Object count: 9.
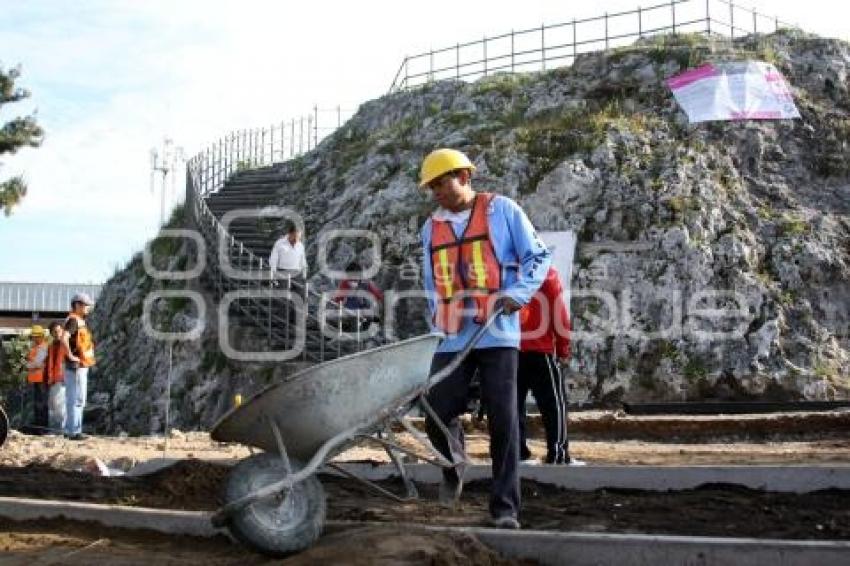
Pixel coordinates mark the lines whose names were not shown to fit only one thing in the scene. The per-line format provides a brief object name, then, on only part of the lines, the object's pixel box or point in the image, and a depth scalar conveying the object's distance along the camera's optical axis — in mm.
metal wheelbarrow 4289
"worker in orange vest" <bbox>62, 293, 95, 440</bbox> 13383
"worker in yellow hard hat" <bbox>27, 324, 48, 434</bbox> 15406
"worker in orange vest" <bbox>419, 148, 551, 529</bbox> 5086
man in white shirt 18750
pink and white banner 23031
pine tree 23980
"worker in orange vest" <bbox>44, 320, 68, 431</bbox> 13617
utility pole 41750
